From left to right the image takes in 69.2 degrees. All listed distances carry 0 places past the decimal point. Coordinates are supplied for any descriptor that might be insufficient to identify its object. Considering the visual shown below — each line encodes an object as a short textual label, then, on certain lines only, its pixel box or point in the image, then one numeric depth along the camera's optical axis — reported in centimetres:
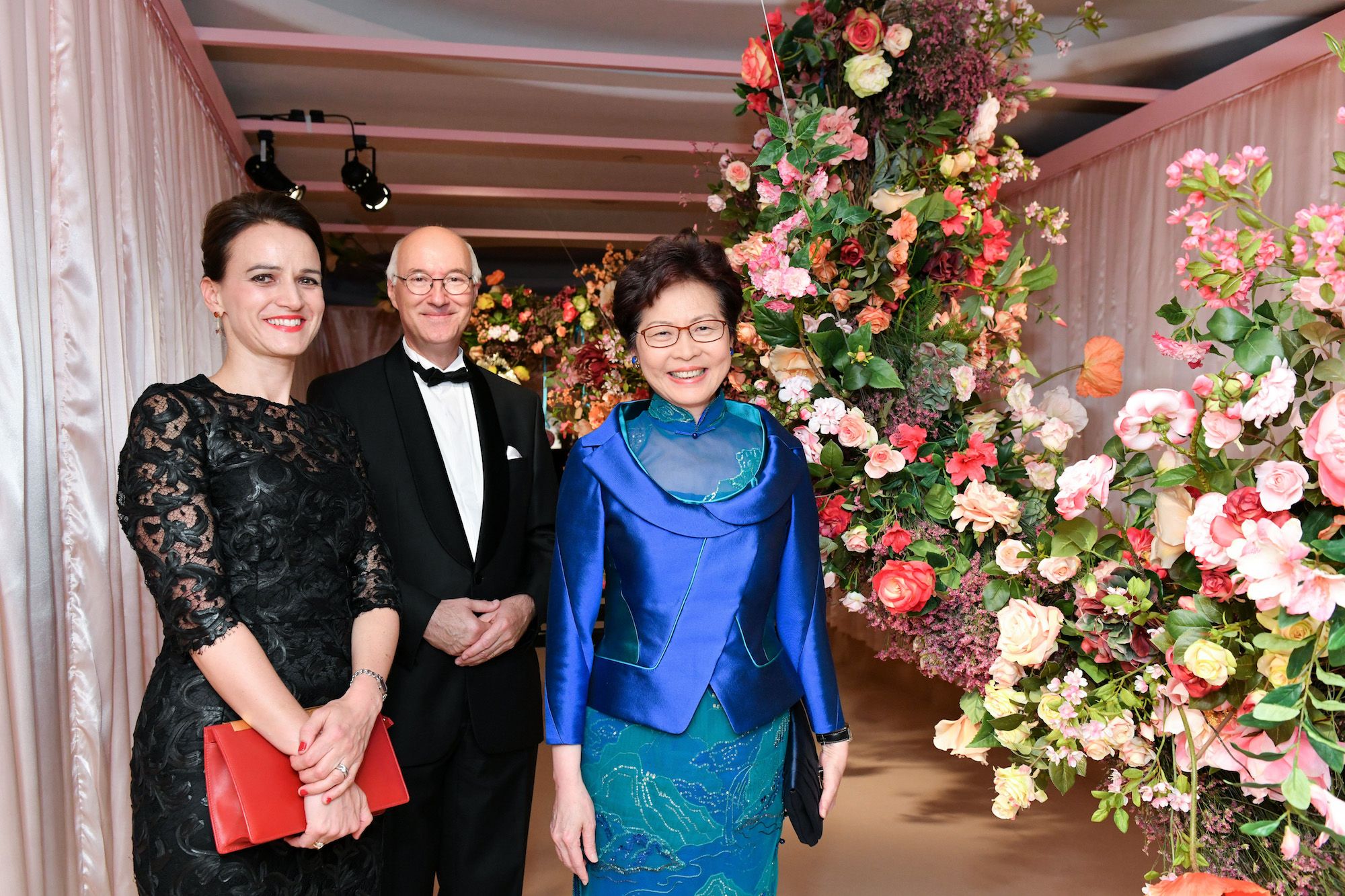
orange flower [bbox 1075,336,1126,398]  213
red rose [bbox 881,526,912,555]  222
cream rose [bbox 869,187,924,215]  233
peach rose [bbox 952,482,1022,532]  208
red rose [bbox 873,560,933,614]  209
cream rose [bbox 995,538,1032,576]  197
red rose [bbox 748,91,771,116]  253
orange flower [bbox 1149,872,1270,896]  140
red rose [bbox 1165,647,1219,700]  152
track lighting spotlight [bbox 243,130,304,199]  493
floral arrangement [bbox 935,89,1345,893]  127
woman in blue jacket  163
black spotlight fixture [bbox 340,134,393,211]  492
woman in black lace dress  141
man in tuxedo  206
